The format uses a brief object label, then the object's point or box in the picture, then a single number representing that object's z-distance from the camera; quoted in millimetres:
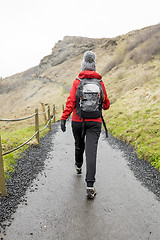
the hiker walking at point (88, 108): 3205
